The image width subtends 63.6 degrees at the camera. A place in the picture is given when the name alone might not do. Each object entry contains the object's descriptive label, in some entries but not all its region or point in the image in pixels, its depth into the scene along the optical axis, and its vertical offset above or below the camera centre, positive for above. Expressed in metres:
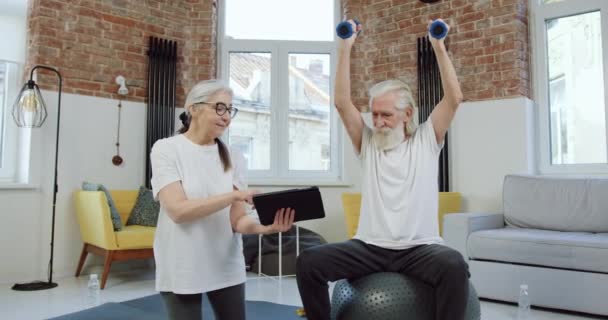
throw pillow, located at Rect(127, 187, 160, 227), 4.18 -0.25
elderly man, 1.65 -0.08
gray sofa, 2.88 -0.36
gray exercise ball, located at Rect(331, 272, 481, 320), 1.56 -0.38
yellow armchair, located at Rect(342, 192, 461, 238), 4.04 -0.19
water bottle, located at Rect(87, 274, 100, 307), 3.27 -0.75
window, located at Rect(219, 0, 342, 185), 5.09 +1.00
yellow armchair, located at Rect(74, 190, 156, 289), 3.63 -0.40
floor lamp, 3.85 +0.58
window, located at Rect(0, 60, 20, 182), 4.14 +0.49
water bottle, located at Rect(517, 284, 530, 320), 2.89 -0.72
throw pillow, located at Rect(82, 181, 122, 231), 3.74 -0.18
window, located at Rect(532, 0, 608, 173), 4.14 +0.89
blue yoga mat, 2.83 -0.78
